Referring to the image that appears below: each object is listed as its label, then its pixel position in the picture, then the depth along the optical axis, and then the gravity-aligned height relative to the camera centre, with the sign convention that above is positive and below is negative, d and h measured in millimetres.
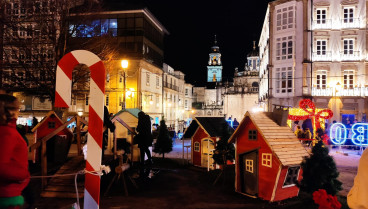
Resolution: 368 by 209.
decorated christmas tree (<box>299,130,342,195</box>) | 7547 -1715
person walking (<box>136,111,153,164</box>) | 13375 -1112
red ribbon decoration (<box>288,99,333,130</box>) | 21703 -72
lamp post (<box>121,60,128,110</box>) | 16384 +2770
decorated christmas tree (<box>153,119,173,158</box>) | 21328 -2482
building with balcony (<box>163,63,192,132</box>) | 54053 +2674
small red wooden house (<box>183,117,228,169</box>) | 16672 -1752
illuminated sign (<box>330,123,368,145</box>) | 18578 -1583
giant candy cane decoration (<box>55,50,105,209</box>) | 4309 -9
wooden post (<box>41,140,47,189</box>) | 11111 -2147
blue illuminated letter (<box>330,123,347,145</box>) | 19192 -1605
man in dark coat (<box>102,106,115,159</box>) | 9960 -470
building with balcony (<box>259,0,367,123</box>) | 32594 +6697
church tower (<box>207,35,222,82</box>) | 98938 +15520
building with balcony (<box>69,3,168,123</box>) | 39812 +8209
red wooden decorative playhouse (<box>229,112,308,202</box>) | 9789 -1764
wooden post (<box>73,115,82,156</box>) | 13352 -1615
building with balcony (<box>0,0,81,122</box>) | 17906 +4717
